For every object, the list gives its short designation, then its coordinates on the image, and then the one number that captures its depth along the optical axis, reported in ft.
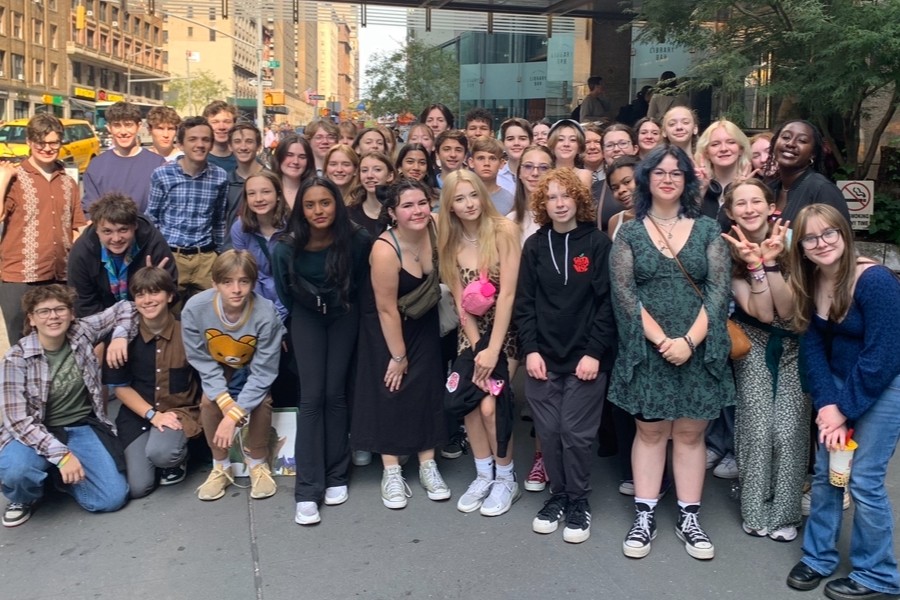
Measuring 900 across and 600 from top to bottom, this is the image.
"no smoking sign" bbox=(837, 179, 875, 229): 24.50
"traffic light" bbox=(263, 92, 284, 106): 166.40
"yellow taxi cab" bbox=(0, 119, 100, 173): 78.79
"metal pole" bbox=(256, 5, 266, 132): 127.54
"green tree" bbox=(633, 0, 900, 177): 22.90
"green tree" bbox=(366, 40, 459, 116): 115.44
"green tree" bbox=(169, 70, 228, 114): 271.90
